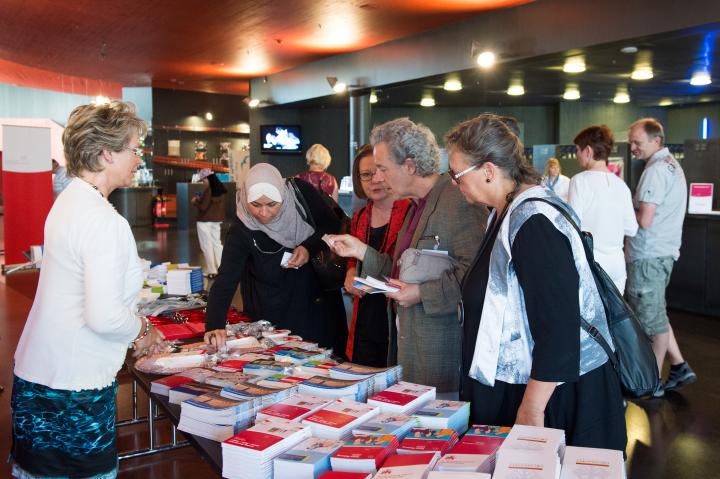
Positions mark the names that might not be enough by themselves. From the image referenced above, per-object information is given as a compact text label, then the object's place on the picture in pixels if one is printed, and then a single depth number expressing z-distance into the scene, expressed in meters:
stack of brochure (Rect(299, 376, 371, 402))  1.87
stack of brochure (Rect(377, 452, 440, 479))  1.33
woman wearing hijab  3.05
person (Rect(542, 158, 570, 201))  7.69
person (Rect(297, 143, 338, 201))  7.87
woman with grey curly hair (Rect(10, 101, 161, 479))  1.82
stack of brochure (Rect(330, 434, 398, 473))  1.42
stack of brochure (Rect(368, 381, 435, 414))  1.79
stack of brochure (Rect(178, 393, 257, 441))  1.74
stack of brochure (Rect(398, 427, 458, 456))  1.50
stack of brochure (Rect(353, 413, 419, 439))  1.60
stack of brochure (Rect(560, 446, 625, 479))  1.27
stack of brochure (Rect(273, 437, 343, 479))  1.43
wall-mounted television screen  15.08
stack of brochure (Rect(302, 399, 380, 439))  1.61
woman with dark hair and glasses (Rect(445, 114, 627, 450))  1.74
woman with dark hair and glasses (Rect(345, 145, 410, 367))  2.99
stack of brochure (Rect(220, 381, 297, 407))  1.81
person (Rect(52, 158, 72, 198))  10.08
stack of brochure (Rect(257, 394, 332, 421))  1.70
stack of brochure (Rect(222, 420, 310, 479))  1.47
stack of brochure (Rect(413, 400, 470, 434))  1.71
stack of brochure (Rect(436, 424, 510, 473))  1.36
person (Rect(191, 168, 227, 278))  9.38
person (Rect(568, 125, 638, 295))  4.15
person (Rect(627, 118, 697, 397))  4.52
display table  1.67
